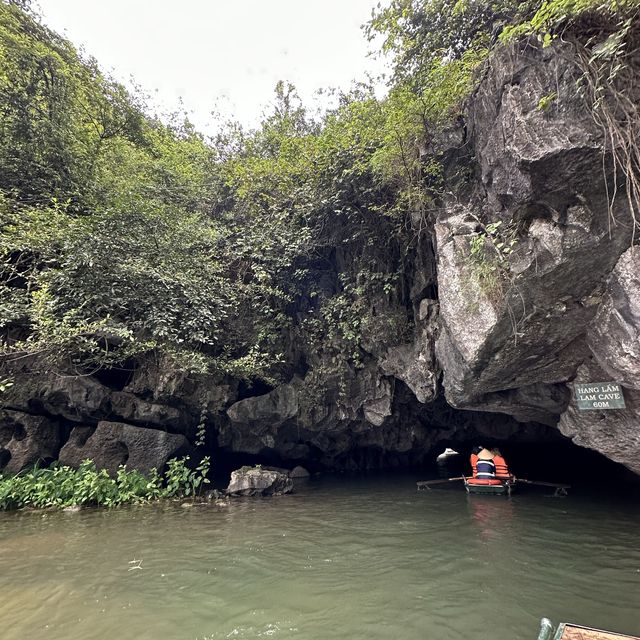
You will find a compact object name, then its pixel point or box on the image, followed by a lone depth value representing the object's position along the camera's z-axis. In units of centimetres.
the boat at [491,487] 934
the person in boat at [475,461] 993
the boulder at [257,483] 1051
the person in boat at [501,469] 955
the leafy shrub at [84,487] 938
